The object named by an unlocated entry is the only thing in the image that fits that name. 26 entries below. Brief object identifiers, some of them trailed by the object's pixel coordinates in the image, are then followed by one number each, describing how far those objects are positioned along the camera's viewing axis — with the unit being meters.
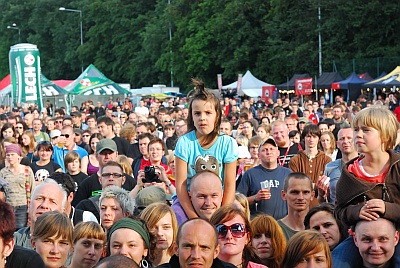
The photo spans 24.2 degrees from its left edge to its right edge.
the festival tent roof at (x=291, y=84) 49.56
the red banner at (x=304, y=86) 40.94
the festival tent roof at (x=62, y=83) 63.75
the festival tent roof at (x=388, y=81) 39.41
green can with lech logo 36.41
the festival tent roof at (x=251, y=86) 52.59
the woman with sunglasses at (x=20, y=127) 17.59
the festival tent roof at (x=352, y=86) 43.88
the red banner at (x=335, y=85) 44.72
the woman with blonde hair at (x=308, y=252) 5.95
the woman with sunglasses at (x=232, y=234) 6.27
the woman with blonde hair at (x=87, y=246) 6.90
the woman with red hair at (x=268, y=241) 6.79
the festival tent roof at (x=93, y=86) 48.81
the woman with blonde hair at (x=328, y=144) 12.50
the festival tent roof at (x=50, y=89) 48.12
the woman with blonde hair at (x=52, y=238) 6.61
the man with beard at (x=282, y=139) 12.91
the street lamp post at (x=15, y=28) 99.61
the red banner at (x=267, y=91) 50.06
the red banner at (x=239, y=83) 49.50
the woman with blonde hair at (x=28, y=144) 15.48
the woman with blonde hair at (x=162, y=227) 6.95
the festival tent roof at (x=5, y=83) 57.33
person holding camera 9.73
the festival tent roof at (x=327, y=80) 47.62
